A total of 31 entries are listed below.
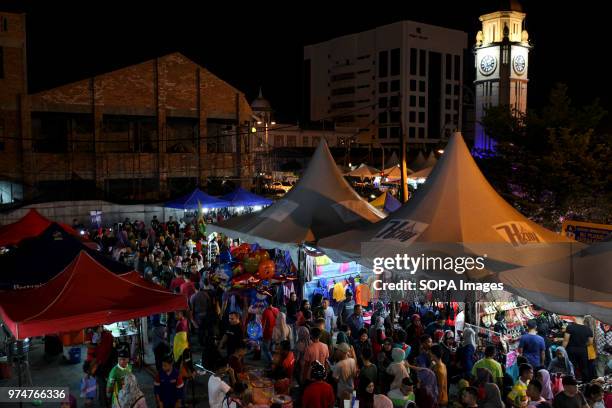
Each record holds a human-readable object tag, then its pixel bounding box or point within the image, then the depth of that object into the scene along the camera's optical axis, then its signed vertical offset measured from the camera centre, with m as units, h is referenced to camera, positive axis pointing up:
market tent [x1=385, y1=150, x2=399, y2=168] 39.31 +0.97
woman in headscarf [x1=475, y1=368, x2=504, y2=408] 6.23 -2.57
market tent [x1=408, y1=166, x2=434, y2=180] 28.46 -0.03
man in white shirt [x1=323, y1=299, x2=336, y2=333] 10.05 -2.65
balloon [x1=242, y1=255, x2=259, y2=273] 12.13 -2.00
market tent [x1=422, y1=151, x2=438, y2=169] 32.90 +0.83
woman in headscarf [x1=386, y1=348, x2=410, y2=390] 6.82 -2.44
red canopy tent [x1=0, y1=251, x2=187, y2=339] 7.14 -1.81
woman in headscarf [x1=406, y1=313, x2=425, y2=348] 8.91 -2.60
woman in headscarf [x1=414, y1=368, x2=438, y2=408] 6.90 -2.73
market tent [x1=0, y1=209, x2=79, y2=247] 14.27 -1.49
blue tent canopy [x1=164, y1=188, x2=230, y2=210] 22.33 -1.15
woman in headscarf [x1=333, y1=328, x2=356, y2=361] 8.24 -2.48
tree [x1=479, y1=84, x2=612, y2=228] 18.86 +0.48
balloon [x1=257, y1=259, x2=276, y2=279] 11.86 -2.09
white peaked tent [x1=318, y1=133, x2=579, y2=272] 7.97 -0.83
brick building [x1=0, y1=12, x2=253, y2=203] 29.75 +2.73
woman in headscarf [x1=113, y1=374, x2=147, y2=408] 6.69 -2.73
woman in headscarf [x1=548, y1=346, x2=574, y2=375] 7.57 -2.63
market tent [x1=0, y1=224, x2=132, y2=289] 9.70 -1.62
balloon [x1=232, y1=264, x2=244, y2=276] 12.31 -2.18
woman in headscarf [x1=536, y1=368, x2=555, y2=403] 6.88 -2.63
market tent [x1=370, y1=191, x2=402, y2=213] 16.80 -0.91
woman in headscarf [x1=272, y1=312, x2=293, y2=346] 9.44 -2.69
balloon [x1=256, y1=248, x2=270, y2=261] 12.28 -1.84
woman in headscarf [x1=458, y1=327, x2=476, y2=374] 8.02 -2.63
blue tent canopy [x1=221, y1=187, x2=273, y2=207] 22.53 -1.04
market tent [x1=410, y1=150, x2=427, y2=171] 37.97 +0.80
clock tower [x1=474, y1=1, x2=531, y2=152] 55.41 +12.02
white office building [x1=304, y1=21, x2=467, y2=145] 83.31 +15.51
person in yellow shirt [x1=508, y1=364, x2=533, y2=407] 6.45 -2.52
